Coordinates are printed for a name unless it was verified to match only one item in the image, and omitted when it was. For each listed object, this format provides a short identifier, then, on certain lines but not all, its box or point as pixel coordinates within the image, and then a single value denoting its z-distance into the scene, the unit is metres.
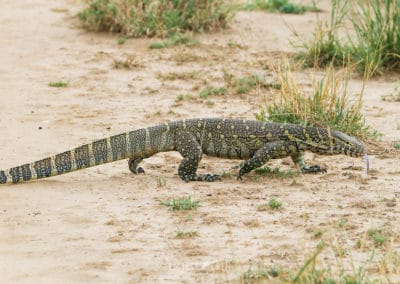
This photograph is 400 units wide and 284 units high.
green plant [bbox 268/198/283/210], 17.77
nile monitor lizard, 19.75
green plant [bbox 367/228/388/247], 15.66
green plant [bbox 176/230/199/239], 16.33
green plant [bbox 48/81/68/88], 28.22
